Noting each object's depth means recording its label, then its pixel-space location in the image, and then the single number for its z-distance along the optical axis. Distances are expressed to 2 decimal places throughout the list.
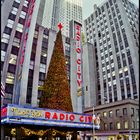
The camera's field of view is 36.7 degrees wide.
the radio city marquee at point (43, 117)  23.86
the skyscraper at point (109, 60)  72.21
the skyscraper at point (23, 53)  41.12
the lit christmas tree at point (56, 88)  28.58
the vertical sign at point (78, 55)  43.11
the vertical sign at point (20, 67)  39.03
